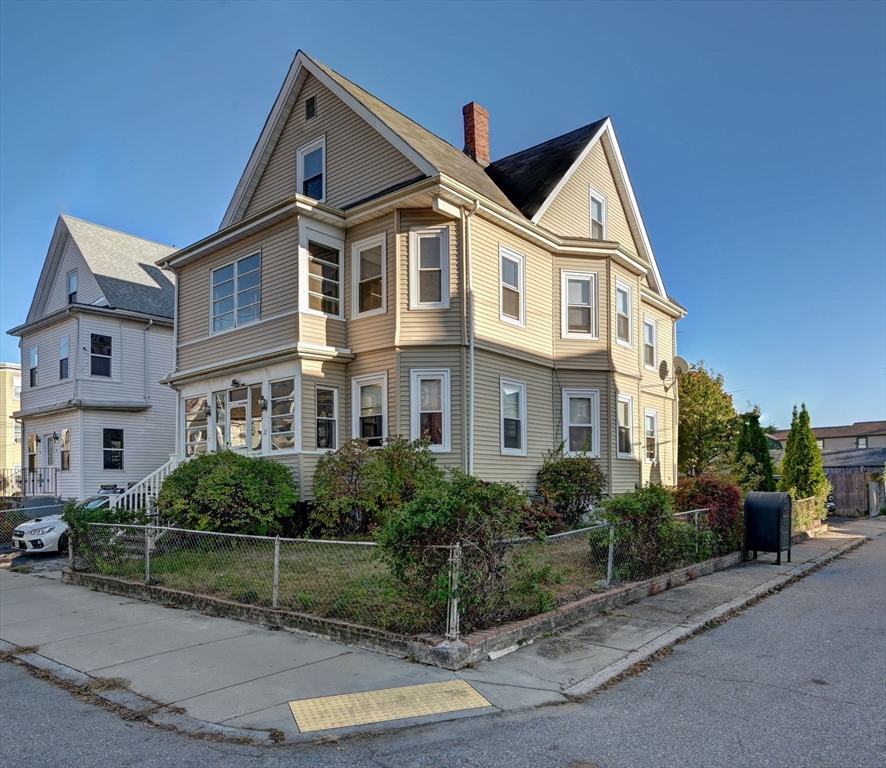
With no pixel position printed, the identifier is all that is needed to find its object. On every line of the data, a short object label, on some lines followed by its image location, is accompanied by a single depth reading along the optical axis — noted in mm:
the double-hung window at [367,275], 15805
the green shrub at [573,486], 15995
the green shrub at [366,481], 13000
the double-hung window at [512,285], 16344
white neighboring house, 23891
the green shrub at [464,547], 6883
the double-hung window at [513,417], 16016
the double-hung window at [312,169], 17812
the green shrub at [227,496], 12820
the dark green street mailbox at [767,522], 12617
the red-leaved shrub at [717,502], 12406
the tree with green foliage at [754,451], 20891
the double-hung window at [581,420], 17719
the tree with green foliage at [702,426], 24578
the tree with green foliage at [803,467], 22953
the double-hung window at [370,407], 15289
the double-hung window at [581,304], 18000
